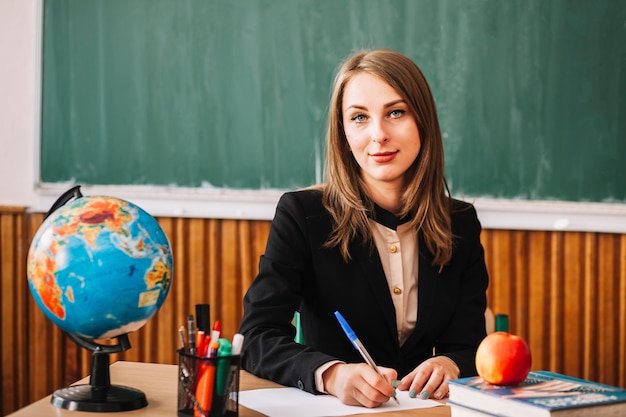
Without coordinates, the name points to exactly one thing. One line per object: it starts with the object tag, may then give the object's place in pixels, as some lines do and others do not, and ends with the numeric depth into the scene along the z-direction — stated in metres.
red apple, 1.30
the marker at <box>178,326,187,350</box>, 1.38
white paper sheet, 1.48
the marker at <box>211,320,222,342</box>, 1.38
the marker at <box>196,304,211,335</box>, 1.42
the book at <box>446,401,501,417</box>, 1.28
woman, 1.99
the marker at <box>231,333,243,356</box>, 1.36
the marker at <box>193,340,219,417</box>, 1.32
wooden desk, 1.42
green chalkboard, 3.12
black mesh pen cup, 1.33
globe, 1.39
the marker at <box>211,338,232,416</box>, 1.33
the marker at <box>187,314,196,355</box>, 1.37
